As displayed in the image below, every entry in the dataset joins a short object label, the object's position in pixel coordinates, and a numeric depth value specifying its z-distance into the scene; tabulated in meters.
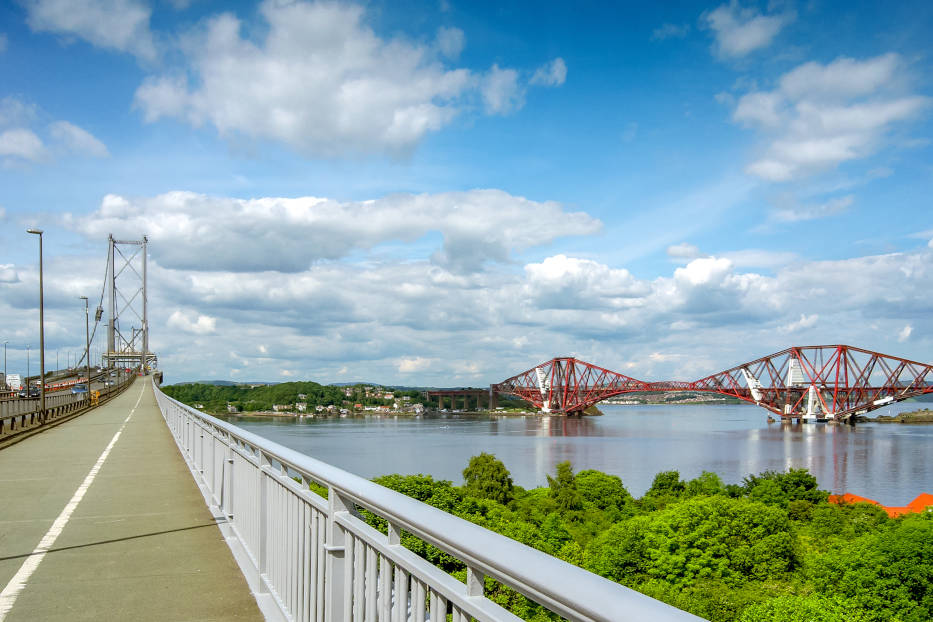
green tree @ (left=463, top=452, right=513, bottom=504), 42.94
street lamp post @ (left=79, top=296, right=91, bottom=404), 53.76
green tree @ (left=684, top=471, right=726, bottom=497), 45.62
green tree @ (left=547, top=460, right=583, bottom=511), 43.28
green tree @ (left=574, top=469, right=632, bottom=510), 43.94
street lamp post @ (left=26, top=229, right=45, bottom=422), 27.52
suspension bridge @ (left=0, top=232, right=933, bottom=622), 1.71
